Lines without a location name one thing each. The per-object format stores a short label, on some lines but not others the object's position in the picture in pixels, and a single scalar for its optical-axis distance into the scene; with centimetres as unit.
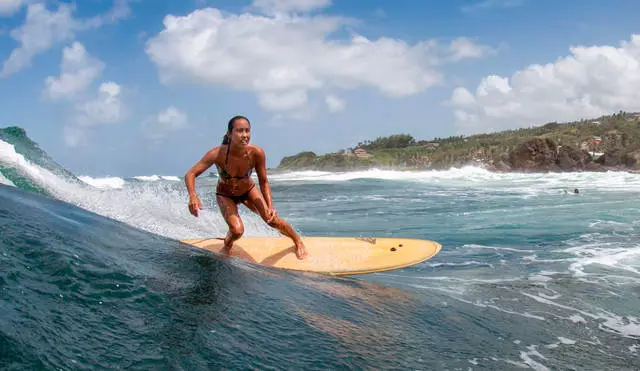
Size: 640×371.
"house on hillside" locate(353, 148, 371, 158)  11415
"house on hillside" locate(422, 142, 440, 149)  12081
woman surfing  565
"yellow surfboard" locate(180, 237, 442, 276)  626
